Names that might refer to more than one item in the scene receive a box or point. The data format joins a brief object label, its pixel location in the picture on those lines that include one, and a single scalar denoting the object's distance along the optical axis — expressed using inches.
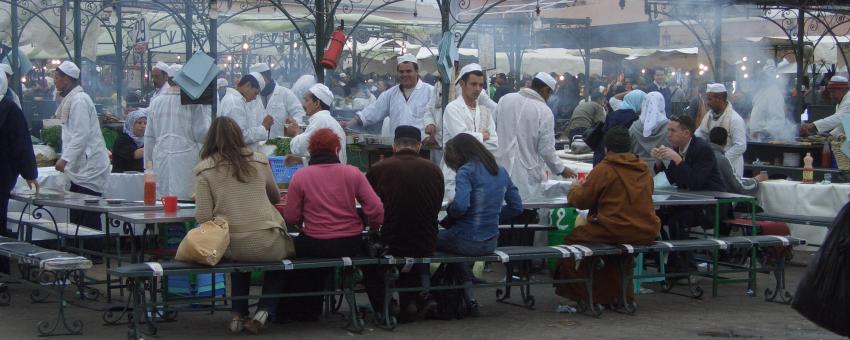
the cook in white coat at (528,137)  410.6
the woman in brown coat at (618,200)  350.6
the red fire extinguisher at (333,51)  455.1
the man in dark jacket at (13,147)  380.8
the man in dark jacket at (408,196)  327.0
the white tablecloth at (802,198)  466.3
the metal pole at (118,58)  761.0
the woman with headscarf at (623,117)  471.2
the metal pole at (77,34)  649.2
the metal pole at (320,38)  472.1
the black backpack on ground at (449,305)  346.6
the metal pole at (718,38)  631.4
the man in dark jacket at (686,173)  409.4
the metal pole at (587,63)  979.0
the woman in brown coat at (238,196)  306.5
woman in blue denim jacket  335.0
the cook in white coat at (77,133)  422.9
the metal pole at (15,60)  611.0
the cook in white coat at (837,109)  579.8
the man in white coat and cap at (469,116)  406.0
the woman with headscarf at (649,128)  470.6
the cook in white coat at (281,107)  528.1
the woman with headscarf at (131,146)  483.2
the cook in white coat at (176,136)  415.5
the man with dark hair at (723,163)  433.7
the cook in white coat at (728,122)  474.6
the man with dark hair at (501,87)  818.8
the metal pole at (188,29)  571.2
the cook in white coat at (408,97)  460.1
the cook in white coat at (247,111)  445.4
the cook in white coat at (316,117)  386.6
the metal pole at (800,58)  652.7
